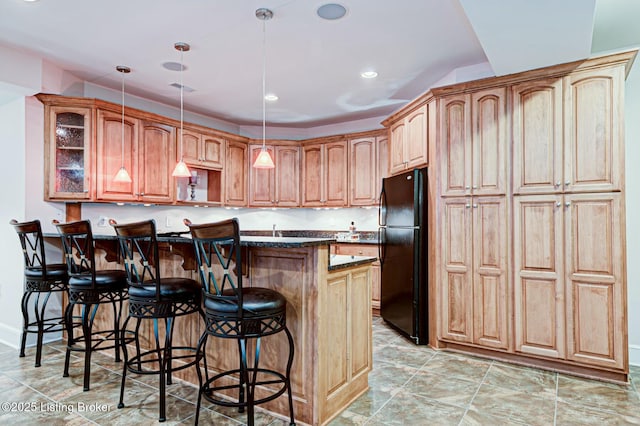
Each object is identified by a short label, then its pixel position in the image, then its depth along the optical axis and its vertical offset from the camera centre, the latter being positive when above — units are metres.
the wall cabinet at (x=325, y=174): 5.63 +0.65
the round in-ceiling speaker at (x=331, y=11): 2.75 +1.52
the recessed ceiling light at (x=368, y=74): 3.98 +1.51
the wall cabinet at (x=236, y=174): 5.59 +0.64
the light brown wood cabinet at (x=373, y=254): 4.93 -0.49
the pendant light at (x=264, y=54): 2.82 +1.50
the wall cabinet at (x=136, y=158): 4.07 +0.67
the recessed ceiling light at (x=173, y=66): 3.75 +1.51
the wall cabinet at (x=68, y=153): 3.83 +0.65
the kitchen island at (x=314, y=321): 2.21 -0.65
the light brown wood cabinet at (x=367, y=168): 5.30 +0.69
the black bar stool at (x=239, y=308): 1.95 -0.48
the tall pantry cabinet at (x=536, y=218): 2.88 -0.01
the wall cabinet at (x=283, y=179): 5.98 +0.59
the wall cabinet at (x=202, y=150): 4.98 +0.92
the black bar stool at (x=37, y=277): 3.19 -0.52
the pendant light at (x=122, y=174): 3.79 +0.43
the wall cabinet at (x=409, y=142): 3.83 +0.82
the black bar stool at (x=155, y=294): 2.30 -0.48
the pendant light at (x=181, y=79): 3.35 +1.51
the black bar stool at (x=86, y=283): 2.73 -0.48
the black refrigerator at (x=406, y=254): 3.71 -0.39
